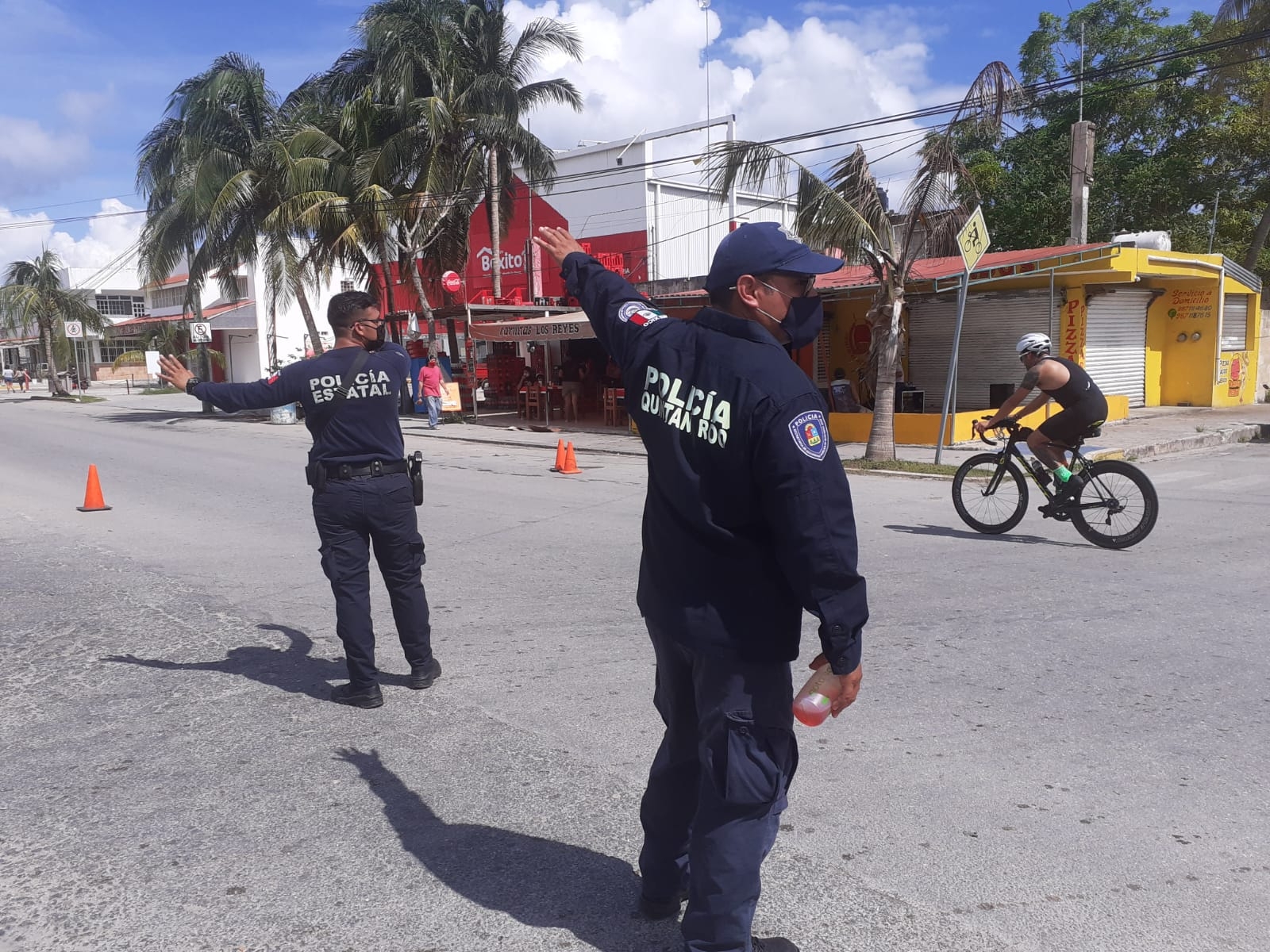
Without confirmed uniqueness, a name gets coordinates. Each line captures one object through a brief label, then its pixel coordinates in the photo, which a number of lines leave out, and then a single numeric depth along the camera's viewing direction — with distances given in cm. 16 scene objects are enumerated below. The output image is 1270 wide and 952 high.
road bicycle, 820
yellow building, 1841
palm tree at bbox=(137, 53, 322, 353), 2670
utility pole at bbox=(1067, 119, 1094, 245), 2097
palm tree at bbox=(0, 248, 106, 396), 4431
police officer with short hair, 469
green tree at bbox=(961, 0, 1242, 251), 3120
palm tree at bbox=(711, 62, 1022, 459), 1386
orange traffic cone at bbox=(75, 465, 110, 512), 1132
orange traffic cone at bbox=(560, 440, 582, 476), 1497
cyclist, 820
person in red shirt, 2370
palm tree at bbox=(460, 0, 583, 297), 2583
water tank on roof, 2019
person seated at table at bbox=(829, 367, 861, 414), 1908
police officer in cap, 232
